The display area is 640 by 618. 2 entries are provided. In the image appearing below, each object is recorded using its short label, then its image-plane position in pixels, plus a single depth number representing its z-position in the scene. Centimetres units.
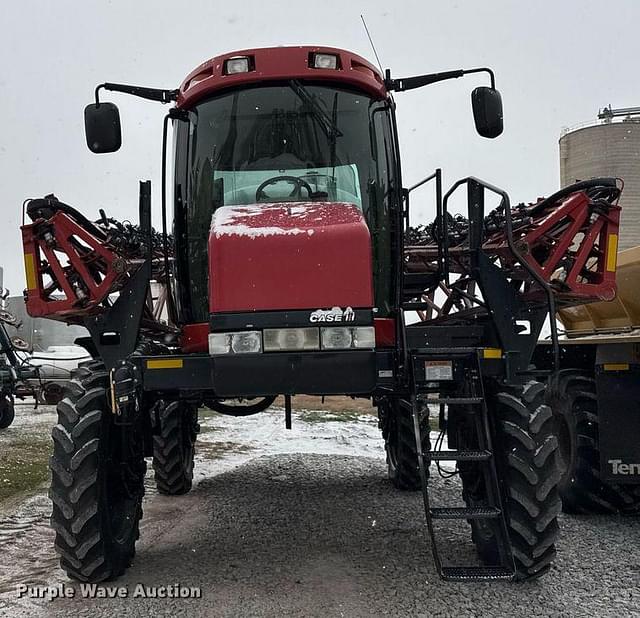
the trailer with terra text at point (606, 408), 566
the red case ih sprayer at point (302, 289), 402
